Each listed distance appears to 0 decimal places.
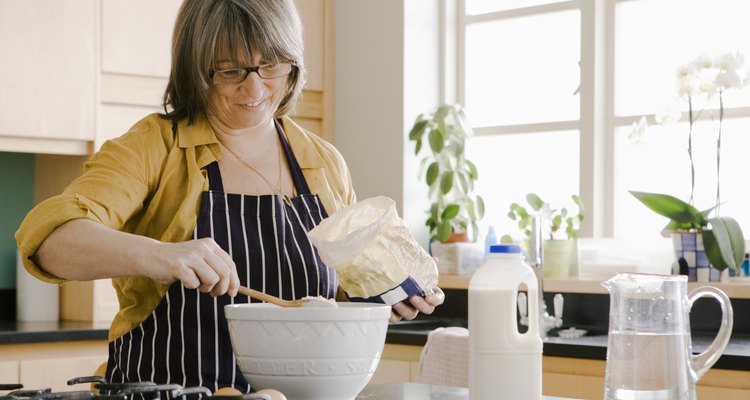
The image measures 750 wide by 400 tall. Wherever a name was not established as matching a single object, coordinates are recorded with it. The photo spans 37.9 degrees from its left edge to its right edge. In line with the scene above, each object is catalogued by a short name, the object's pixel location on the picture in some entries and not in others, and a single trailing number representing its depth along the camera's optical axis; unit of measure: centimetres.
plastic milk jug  143
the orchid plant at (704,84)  311
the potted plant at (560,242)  360
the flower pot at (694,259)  316
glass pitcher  138
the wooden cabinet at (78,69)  335
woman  168
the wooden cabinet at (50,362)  307
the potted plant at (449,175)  395
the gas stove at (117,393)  115
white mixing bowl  134
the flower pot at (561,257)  360
